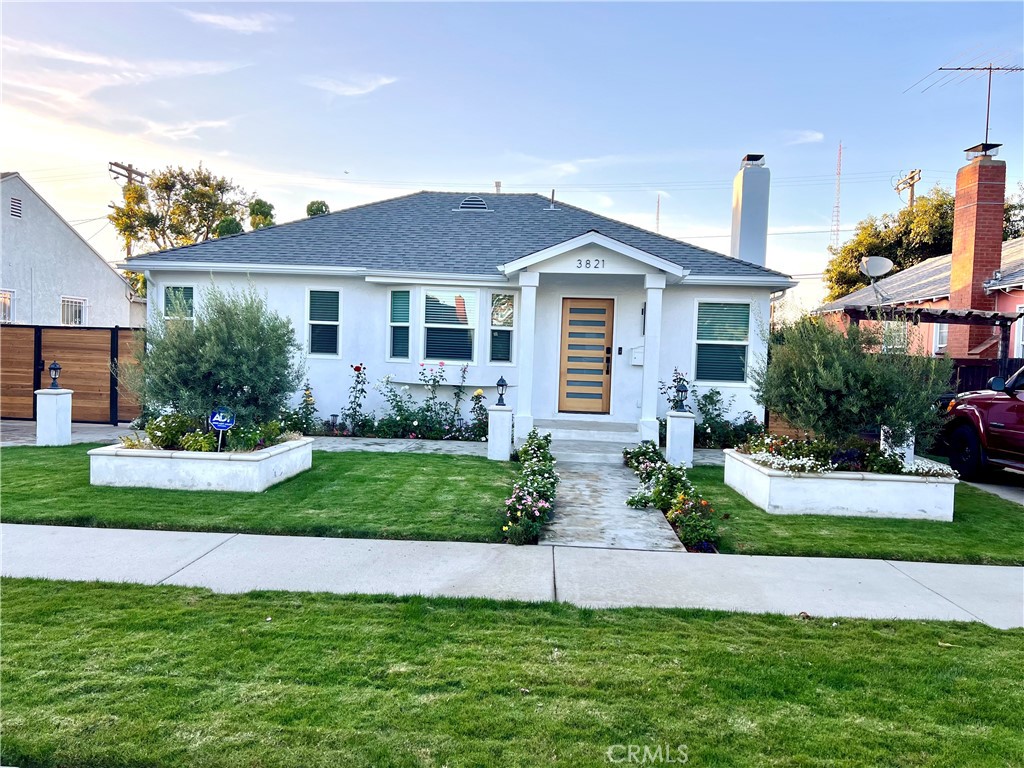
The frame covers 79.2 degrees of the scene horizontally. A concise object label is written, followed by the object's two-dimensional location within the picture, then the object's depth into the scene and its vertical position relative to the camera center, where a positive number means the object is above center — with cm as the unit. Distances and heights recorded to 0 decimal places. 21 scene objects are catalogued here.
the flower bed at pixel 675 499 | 564 -145
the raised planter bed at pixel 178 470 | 687 -136
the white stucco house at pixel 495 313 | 1140 +87
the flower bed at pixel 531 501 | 558 -139
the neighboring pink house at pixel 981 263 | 1398 +262
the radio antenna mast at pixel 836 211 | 3483 +947
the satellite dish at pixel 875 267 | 1072 +183
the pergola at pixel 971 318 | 1188 +115
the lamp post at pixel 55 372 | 967 -45
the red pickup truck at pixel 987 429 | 827 -75
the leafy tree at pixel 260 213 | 2138 +479
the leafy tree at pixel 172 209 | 2911 +667
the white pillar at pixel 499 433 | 921 -110
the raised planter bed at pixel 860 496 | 667 -135
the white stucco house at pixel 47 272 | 1633 +210
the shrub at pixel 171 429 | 725 -97
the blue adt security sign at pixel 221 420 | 694 -79
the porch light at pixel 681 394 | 934 -43
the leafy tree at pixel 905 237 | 2445 +560
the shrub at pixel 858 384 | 670 -14
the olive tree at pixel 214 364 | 703 -18
